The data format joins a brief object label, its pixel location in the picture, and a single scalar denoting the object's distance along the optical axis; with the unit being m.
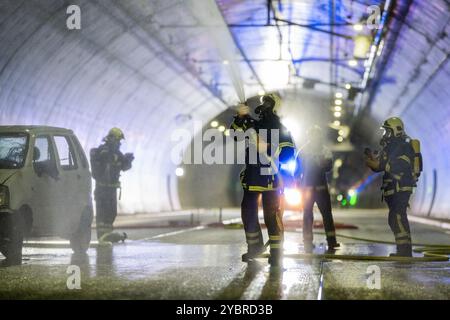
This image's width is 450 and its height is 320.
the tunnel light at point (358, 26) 20.05
